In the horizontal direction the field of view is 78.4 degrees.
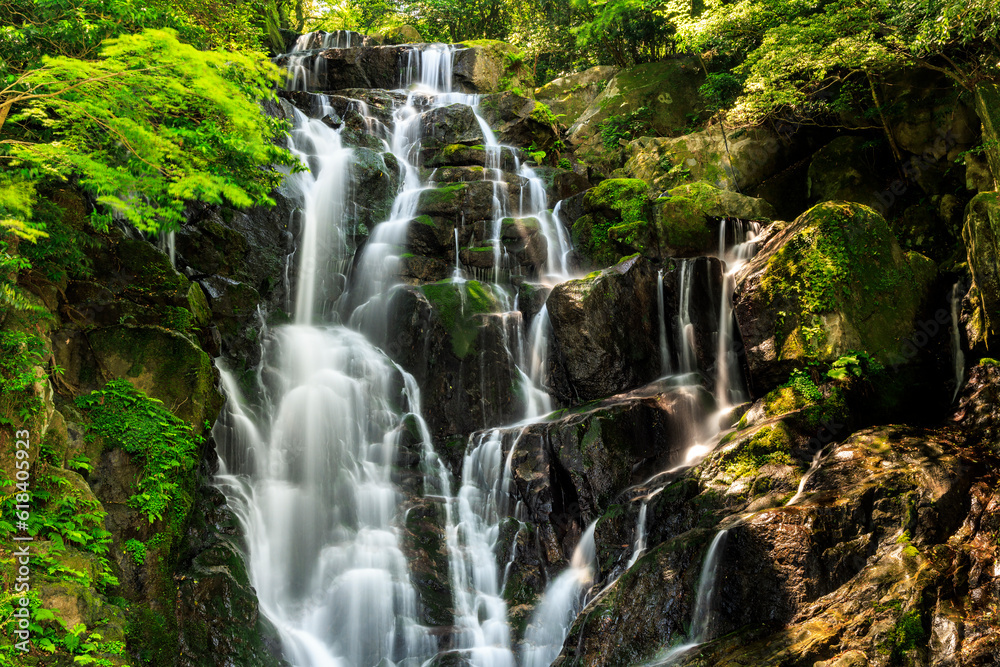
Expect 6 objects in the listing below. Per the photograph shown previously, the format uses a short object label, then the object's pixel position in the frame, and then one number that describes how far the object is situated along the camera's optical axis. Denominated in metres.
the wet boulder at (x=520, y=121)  19.72
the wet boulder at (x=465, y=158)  18.11
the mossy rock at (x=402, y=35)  25.28
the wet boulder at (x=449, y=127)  18.92
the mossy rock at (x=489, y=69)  22.98
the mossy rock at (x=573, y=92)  22.36
